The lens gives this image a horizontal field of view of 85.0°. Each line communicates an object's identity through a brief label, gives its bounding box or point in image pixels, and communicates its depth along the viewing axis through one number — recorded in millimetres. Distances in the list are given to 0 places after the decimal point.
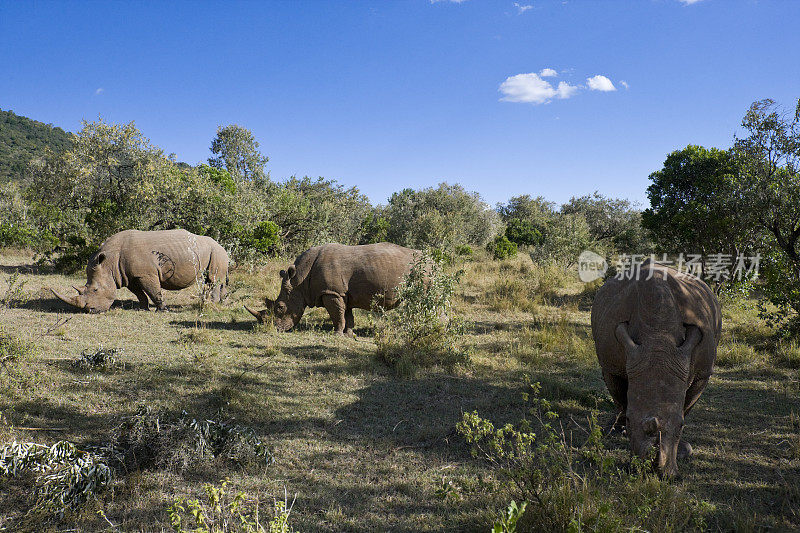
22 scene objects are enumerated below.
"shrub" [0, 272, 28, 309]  7505
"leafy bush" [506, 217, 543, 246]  38747
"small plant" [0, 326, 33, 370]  6056
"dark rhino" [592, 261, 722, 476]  3832
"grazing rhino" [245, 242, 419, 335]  9938
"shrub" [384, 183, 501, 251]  27766
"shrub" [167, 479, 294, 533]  2658
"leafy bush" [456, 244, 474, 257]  21797
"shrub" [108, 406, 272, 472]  4301
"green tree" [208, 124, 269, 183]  46875
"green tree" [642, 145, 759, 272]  11914
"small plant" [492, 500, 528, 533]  2248
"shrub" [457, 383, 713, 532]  3057
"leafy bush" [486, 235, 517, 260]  25022
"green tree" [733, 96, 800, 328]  9023
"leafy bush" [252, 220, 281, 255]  18141
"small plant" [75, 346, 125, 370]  6730
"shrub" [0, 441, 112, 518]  3553
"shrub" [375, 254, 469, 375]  8281
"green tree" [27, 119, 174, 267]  15812
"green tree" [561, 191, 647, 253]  35781
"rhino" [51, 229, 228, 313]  10852
